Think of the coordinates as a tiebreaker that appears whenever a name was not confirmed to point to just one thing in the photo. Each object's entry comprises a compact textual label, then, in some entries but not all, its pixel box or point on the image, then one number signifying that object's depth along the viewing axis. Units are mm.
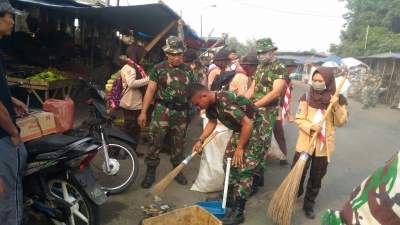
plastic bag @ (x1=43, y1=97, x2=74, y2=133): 4532
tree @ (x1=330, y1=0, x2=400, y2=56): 30188
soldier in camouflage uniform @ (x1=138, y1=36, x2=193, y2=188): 4469
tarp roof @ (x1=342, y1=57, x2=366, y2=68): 22456
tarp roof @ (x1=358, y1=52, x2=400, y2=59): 18603
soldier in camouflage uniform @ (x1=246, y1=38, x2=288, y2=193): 4367
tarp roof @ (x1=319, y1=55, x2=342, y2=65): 24852
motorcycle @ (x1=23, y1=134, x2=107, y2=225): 2873
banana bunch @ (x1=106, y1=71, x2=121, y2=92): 5891
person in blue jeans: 2338
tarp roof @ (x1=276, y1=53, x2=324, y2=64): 36562
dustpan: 3502
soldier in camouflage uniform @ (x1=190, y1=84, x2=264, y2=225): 3297
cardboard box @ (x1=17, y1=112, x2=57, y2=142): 3041
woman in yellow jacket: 3943
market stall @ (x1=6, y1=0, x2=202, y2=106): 6512
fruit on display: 6323
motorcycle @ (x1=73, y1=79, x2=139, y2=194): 4191
